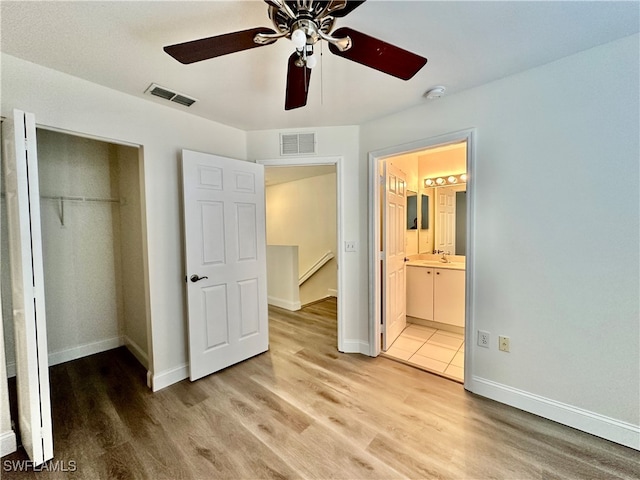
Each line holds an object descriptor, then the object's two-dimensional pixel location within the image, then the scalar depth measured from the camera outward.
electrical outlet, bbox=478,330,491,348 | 1.98
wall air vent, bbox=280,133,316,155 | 2.63
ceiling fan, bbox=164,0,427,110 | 0.95
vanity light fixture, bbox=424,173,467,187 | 3.47
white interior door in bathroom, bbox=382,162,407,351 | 2.64
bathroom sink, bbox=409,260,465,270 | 3.23
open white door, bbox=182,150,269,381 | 2.21
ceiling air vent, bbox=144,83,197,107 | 1.88
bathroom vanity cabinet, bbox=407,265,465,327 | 3.14
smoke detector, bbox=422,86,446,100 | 1.93
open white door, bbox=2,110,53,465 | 1.32
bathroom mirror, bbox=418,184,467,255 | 3.48
